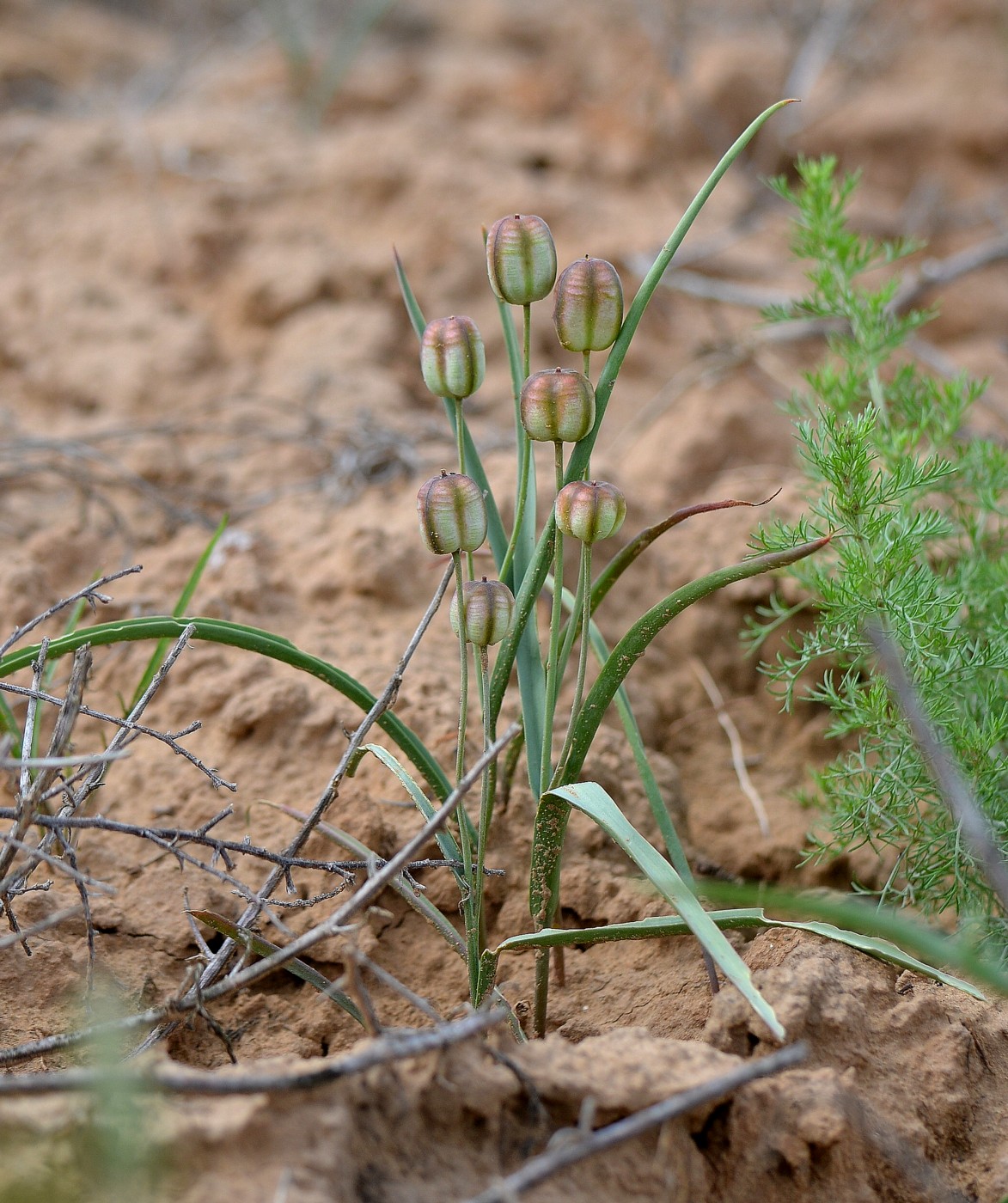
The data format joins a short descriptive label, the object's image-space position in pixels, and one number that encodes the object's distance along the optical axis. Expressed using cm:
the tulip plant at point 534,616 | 67
